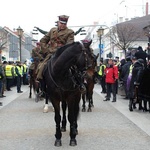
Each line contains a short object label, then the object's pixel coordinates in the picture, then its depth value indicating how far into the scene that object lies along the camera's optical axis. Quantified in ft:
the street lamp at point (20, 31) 109.70
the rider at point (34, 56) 50.61
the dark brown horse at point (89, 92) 42.39
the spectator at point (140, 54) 44.88
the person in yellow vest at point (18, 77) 72.38
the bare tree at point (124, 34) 161.48
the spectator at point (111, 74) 53.98
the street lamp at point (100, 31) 106.61
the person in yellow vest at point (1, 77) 54.28
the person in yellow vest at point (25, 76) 95.96
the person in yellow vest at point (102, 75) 69.06
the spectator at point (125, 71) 54.13
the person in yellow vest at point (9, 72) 74.79
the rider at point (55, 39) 28.66
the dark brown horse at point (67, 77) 24.16
